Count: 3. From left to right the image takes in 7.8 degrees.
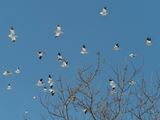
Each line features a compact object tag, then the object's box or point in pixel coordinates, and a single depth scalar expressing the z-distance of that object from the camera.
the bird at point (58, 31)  37.35
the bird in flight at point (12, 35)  37.75
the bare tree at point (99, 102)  37.22
